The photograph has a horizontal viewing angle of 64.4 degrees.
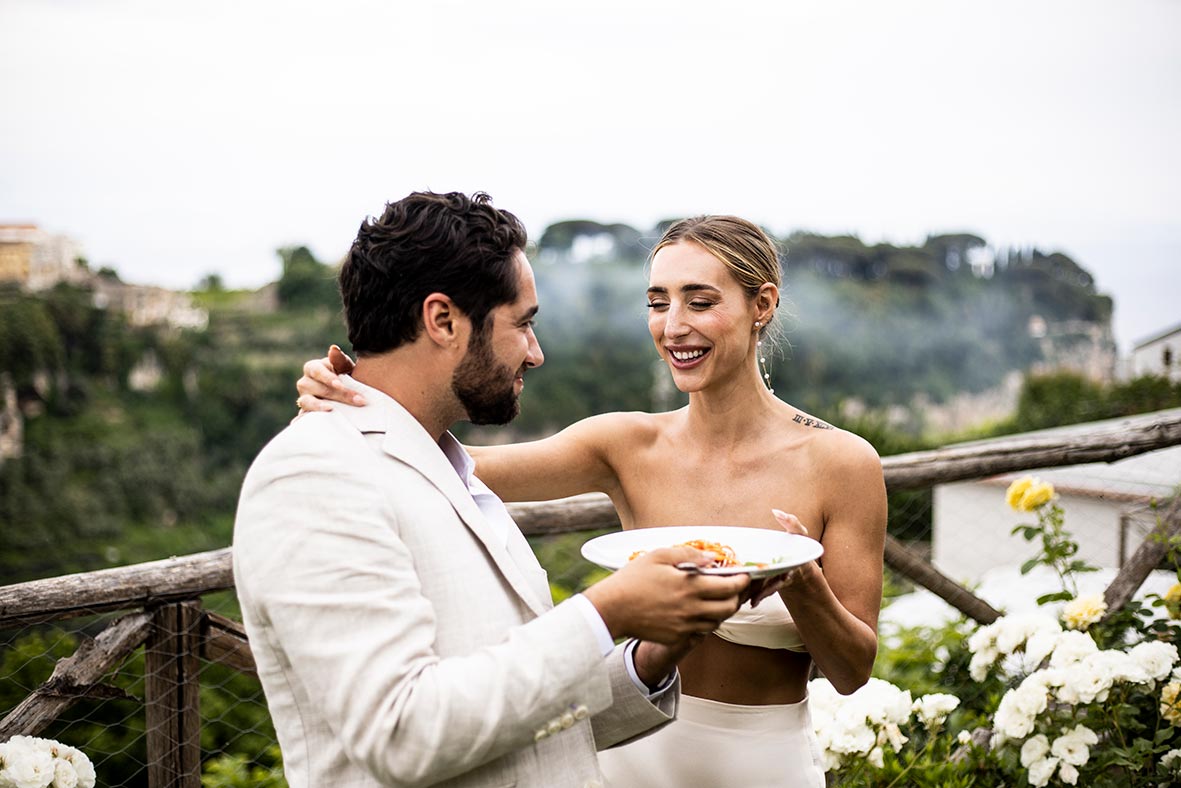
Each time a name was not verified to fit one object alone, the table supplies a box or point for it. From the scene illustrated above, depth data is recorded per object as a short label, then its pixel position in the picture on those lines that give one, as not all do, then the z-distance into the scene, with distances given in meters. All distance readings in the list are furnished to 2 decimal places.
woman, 2.21
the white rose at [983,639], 2.90
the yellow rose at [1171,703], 2.63
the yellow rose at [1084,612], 2.91
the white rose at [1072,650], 2.62
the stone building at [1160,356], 22.91
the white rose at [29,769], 2.12
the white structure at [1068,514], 8.02
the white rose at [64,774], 2.18
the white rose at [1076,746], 2.56
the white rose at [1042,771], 2.56
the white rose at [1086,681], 2.56
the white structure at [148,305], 56.52
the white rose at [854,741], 2.43
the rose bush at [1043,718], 2.50
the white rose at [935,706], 2.60
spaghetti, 1.59
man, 1.22
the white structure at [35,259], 54.09
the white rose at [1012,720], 2.63
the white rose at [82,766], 2.22
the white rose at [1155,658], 2.61
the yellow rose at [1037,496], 3.29
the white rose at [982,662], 2.90
